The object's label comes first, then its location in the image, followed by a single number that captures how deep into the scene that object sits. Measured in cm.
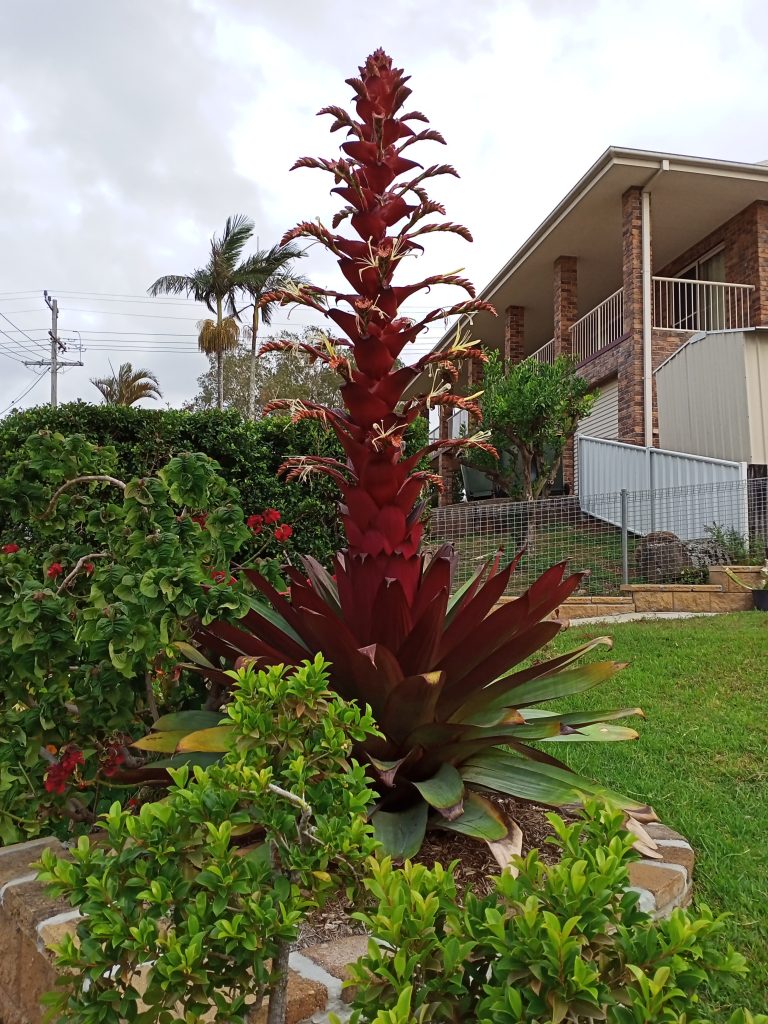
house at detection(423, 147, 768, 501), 1160
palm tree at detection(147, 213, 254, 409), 2795
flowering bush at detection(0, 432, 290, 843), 227
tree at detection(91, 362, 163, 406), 3097
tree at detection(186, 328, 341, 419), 3488
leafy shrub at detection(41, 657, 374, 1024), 112
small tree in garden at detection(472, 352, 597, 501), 1265
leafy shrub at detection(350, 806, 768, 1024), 94
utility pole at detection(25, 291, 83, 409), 3888
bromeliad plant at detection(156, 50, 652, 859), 229
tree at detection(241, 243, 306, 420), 2802
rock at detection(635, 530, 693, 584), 998
